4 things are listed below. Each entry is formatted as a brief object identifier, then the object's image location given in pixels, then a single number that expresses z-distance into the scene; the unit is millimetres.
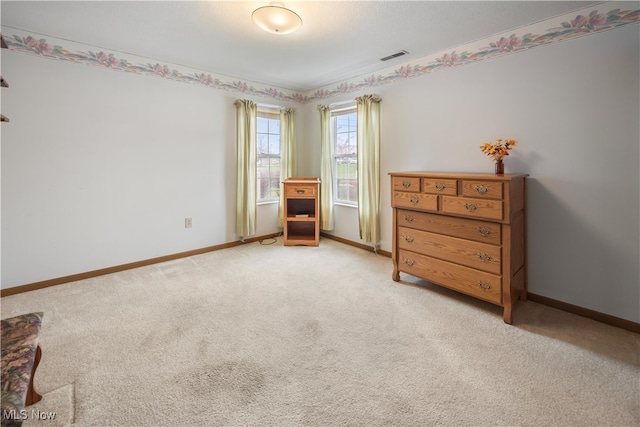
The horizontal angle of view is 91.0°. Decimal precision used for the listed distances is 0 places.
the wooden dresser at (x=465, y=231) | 2328
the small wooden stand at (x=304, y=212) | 4406
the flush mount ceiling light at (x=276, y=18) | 2133
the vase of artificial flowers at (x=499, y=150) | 2580
